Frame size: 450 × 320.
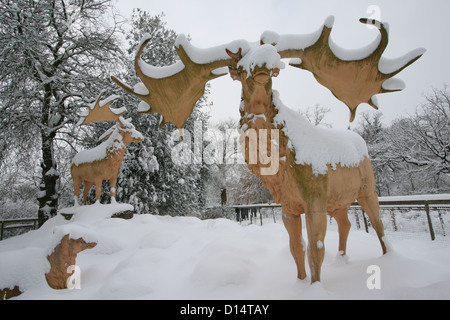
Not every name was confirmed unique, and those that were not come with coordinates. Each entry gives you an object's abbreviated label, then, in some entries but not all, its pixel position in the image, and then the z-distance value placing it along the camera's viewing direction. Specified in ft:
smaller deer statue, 21.68
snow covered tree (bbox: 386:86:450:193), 38.75
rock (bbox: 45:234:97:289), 9.01
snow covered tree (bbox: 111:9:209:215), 36.50
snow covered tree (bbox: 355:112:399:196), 48.75
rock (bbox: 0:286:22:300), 8.48
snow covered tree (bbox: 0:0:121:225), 24.43
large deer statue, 6.63
